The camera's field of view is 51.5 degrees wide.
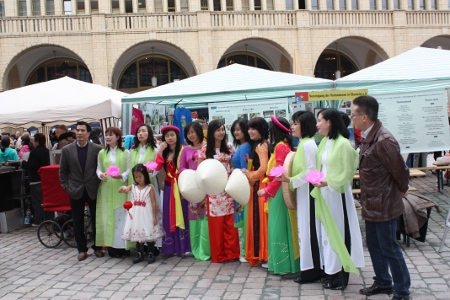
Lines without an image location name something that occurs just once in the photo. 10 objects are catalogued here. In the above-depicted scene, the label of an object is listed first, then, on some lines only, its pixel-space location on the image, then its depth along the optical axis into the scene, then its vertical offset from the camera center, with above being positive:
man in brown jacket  4.10 -0.40
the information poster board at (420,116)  7.95 +0.34
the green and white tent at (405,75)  7.99 +1.10
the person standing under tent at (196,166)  6.18 -0.21
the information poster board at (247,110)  7.89 +0.64
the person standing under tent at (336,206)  4.42 -0.65
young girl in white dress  6.13 -0.82
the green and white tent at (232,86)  8.01 +1.07
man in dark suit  6.56 -0.28
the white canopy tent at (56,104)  8.48 +1.02
